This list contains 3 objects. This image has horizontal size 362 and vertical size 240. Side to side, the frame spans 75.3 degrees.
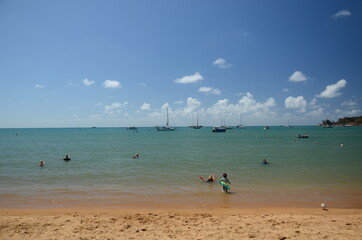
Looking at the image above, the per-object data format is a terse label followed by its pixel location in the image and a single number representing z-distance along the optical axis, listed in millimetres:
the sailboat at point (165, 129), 175862
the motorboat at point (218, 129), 146000
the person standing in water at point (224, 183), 15954
